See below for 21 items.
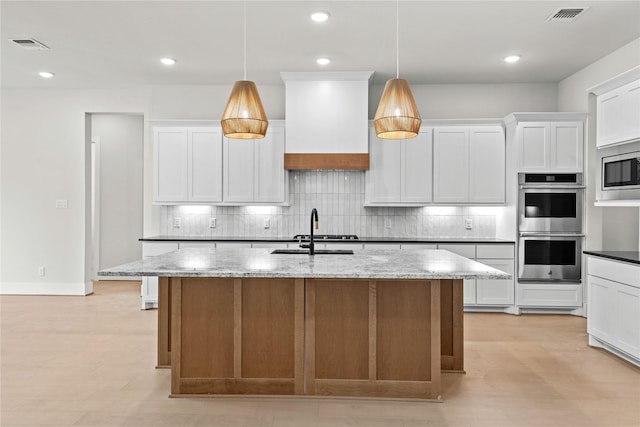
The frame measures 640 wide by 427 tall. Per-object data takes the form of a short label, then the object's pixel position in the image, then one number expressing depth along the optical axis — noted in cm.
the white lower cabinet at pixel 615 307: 352
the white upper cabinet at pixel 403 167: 572
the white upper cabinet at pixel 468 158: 570
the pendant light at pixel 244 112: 294
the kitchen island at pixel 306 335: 291
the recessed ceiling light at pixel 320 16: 387
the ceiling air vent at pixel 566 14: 378
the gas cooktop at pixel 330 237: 573
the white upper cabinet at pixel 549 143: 538
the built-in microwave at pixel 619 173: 379
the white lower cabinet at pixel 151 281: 557
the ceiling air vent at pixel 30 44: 459
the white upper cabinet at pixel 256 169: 575
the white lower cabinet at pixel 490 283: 549
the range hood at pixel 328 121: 557
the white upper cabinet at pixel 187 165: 580
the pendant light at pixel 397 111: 283
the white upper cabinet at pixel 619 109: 368
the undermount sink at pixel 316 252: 362
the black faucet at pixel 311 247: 347
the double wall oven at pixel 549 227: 539
